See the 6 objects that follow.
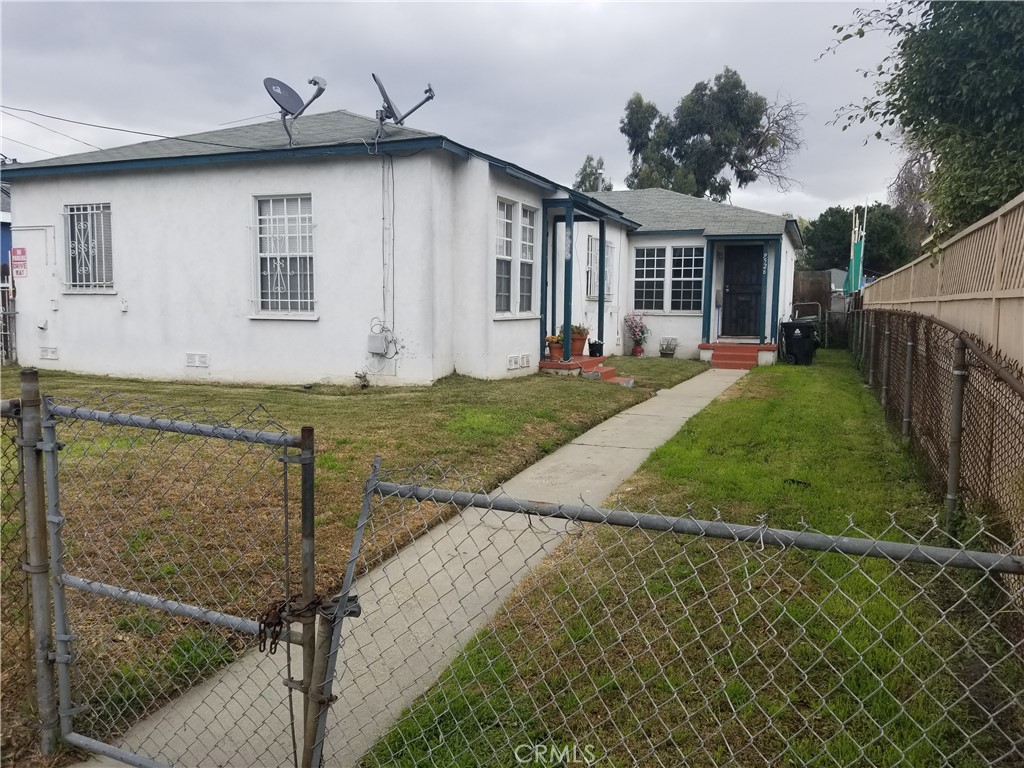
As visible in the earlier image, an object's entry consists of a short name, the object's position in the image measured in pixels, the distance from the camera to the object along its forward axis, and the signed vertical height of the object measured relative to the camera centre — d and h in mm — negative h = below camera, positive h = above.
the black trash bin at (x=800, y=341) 17388 -497
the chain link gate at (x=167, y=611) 2652 -1405
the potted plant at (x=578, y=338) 14625 -378
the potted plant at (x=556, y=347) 13896 -520
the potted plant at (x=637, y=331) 19891 -325
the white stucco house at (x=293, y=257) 11469 +952
